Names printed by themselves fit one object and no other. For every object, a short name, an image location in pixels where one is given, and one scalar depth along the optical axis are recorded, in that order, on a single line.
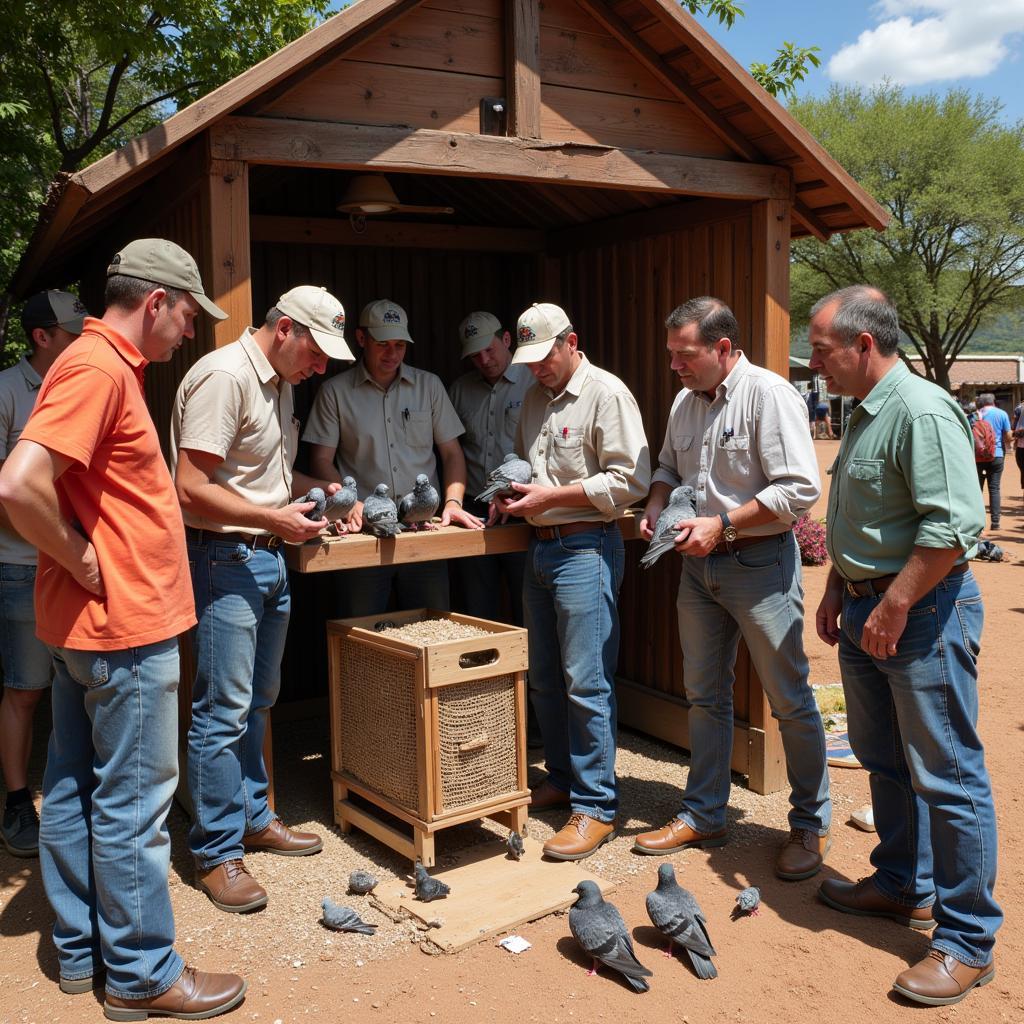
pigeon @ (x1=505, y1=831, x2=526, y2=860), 4.35
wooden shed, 4.22
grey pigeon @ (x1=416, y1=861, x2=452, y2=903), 3.99
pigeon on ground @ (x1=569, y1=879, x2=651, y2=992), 3.42
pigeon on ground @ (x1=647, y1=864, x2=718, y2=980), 3.53
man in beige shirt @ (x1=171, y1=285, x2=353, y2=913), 3.88
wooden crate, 4.19
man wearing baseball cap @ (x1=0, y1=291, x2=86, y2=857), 4.44
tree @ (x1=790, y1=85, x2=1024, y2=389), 27.05
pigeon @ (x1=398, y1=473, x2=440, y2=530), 4.59
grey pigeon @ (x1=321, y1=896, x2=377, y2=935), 3.77
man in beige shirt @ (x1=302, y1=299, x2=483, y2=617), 5.15
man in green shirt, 3.30
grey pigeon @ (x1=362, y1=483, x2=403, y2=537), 4.39
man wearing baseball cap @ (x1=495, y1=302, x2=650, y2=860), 4.48
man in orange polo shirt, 2.89
